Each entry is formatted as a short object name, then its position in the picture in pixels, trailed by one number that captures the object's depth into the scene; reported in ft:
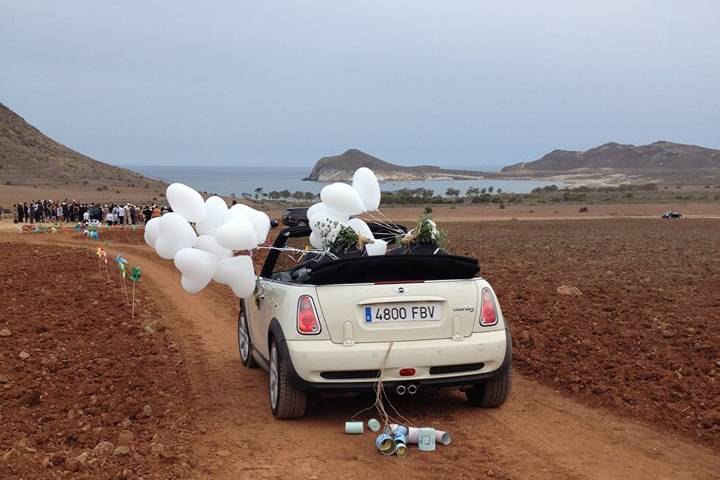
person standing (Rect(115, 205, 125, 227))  137.18
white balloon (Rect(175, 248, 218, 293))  23.50
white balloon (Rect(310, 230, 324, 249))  25.27
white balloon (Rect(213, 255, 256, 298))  24.43
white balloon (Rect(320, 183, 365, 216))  25.14
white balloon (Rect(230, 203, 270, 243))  25.62
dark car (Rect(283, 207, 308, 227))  142.92
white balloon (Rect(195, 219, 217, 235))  25.66
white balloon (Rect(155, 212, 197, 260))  24.13
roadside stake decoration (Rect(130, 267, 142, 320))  37.45
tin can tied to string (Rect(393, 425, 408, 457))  19.02
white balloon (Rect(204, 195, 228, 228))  25.85
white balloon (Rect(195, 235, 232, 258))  24.44
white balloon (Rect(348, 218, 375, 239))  25.18
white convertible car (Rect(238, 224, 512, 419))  20.77
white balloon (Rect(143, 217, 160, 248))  24.80
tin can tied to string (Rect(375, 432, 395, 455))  19.22
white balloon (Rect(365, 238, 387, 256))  24.58
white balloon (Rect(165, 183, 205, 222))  25.12
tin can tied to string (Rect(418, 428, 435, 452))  19.48
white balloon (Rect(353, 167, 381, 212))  26.94
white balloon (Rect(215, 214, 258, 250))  23.71
